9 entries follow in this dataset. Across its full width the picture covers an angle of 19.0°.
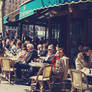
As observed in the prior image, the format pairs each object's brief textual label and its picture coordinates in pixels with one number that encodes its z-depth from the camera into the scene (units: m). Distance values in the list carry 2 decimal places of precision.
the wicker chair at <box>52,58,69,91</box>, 8.64
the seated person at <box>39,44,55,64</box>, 9.93
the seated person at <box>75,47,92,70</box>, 8.41
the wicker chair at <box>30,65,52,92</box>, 8.08
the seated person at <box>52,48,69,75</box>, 8.61
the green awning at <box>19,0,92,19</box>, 9.35
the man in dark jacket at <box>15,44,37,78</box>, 9.69
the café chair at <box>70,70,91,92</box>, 7.11
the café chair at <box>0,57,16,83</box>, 9.47
